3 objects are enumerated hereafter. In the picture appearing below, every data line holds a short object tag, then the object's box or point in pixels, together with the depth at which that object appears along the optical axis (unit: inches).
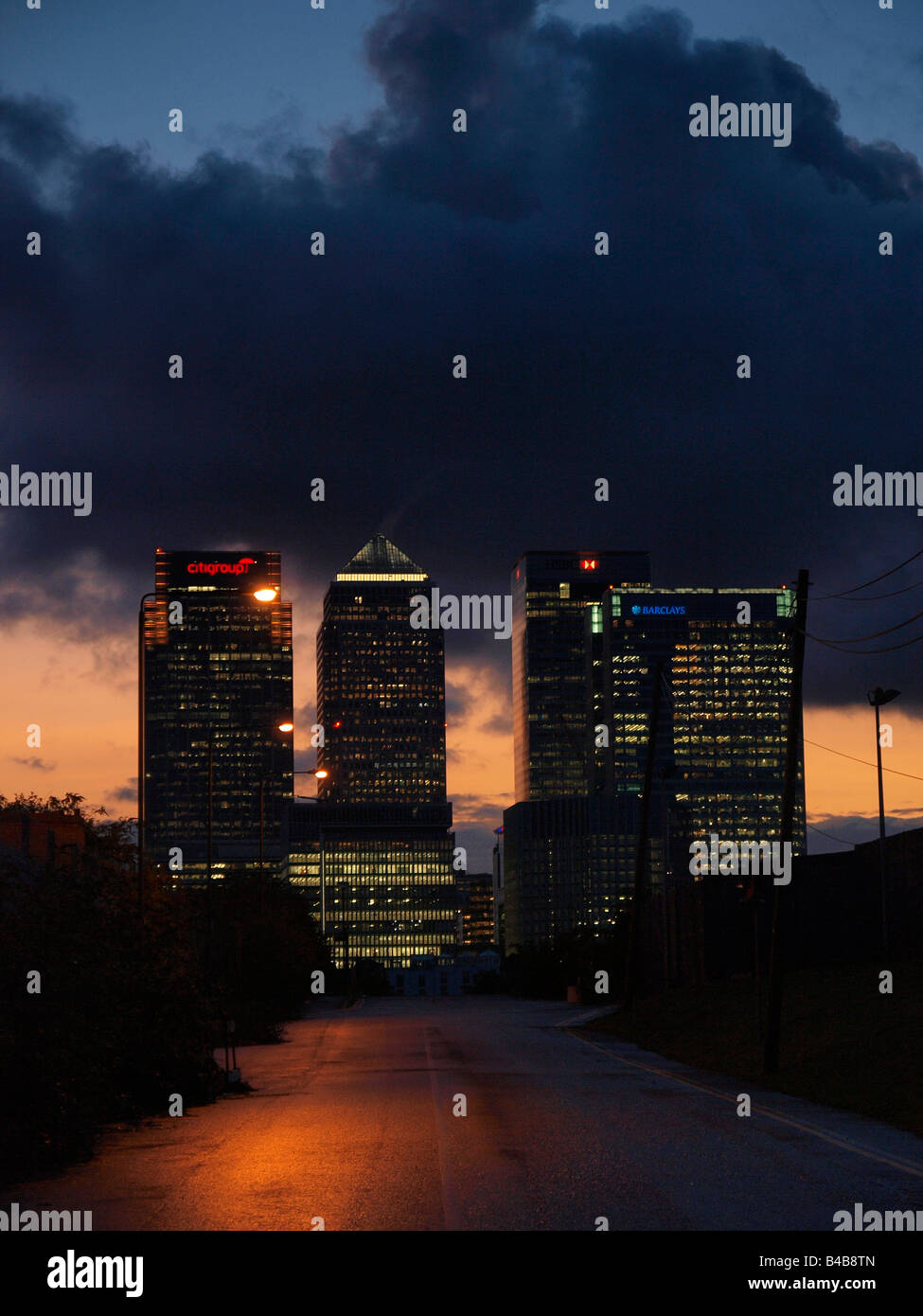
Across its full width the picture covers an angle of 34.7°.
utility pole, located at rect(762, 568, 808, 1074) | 1095.6
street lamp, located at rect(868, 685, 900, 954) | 2224.4
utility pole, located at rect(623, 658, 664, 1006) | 2006.6
